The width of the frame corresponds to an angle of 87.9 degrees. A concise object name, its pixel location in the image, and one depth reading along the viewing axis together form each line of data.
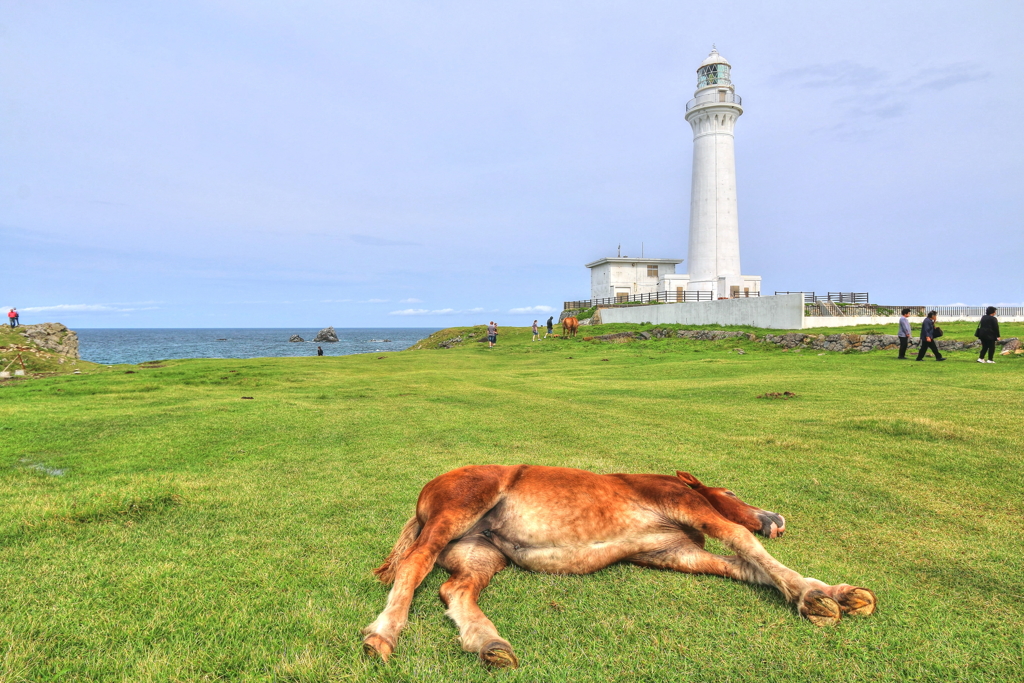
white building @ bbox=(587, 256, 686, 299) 57.69
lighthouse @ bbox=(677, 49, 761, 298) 44.78
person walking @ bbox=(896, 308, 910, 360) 17.91
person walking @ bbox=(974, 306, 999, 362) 15.86
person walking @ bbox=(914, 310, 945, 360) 17.16
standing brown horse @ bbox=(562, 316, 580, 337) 37.16
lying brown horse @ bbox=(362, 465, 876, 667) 2.84
